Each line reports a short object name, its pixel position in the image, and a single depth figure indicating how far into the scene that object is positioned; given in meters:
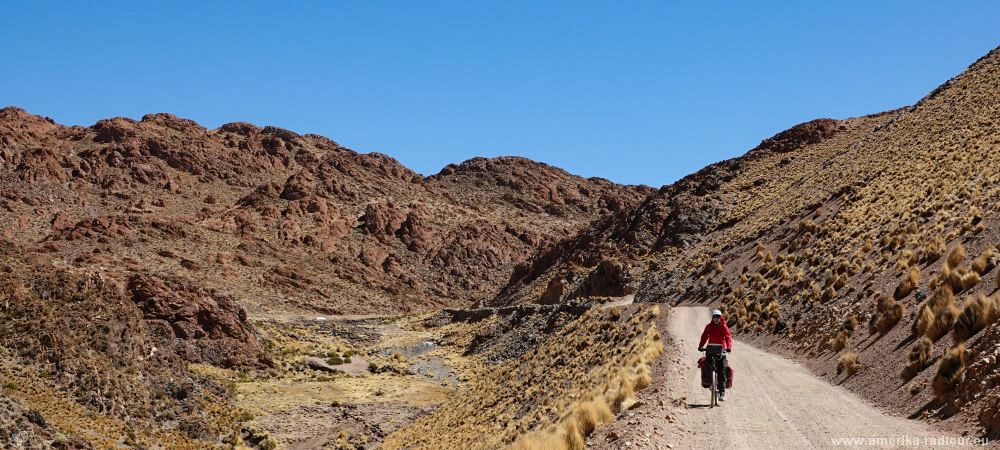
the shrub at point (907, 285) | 19.31
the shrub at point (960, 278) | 16.05
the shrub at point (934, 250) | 20.76
